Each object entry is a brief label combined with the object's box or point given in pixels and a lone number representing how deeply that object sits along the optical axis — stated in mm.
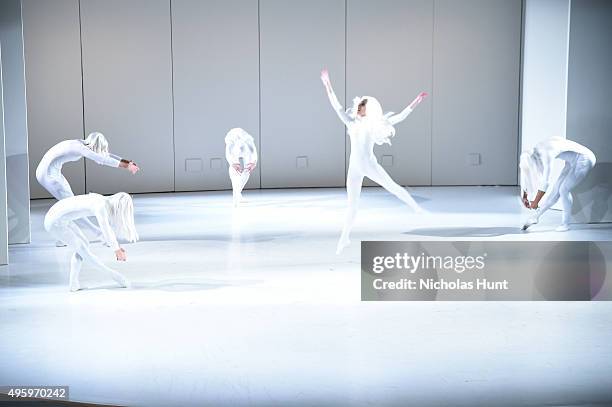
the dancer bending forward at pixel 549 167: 19016
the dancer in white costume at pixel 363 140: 16266
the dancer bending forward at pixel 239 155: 24234
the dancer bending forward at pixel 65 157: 16594
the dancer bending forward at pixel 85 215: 13320
